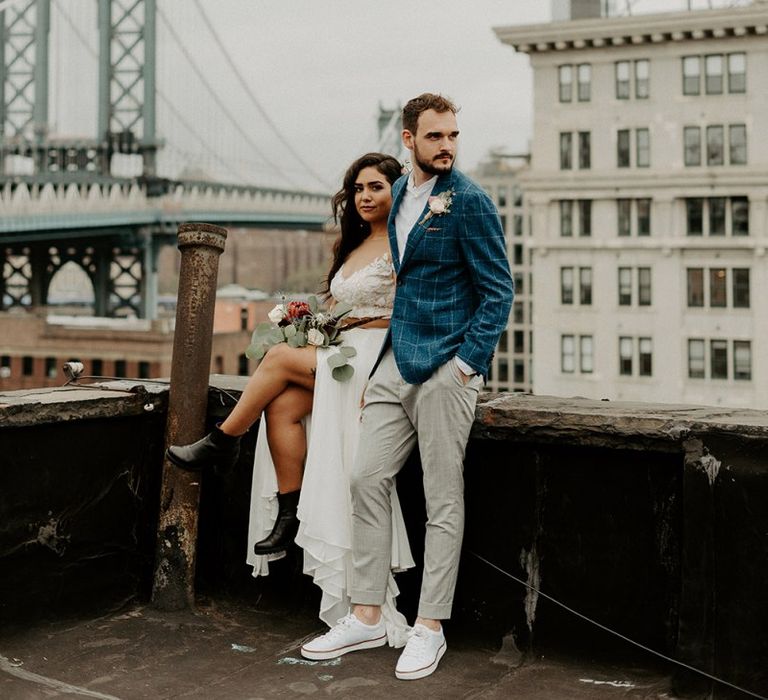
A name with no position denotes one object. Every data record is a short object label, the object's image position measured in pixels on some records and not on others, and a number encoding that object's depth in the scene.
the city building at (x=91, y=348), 42.78
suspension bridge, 46.56
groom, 3.20
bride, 3.43
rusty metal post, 3.82
